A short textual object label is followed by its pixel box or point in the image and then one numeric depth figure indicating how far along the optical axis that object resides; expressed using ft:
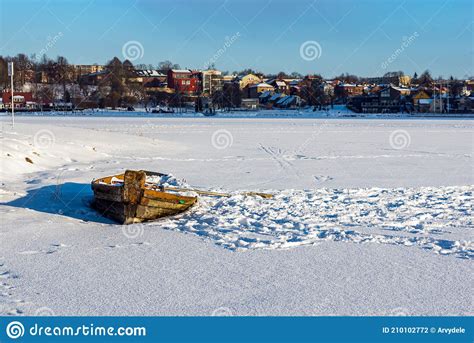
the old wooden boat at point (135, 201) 32.89
